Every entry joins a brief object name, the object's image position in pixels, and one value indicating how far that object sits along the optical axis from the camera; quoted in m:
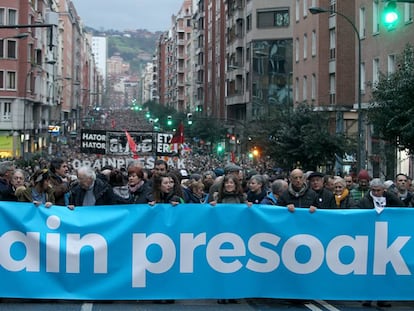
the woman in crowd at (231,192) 10.15
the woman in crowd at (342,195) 11.34
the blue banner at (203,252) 9.54
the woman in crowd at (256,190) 12.28
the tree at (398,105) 24.52
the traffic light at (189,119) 85.46
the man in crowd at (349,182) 15.93
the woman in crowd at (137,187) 10.55
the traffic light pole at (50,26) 20.65
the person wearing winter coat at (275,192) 11.38
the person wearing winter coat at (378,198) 10.65
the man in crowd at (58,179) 10.62
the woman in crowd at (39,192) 10.20
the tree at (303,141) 36.81
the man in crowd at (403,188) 12.82
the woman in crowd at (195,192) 12.75
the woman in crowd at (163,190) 10.27
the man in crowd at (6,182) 11.13
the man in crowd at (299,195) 10.29
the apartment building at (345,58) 34.84
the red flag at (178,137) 29.14
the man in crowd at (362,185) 14.94
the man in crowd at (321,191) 10.39
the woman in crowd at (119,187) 10.45
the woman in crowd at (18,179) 11.20
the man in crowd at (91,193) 10.32
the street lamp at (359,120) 29.17
